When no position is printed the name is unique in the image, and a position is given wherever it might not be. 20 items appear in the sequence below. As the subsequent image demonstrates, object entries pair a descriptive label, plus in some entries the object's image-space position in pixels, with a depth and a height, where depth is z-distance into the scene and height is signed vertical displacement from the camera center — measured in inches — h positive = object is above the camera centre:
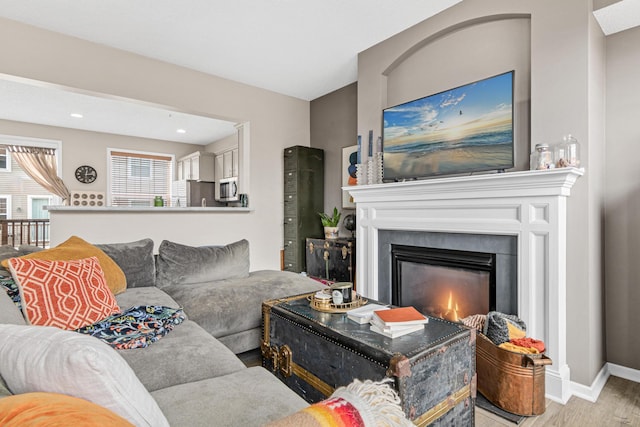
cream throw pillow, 24.2 -11.9
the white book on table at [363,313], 62.7 -19.9
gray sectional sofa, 27.7 -23.1
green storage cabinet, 173.9 +7.2
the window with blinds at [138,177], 260.8 +30.5
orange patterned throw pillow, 62.9 -16.2
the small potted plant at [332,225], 162.2 -6.0
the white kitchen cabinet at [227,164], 255.9 +39.6
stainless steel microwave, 242.2 +17.9
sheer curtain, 227.9 +34.1
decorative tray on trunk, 68.8 -19.8
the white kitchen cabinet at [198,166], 274.2 +40.3
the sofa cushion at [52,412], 18.8 -11.9
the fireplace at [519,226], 78.2 -3.8
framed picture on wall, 158.6 +21.0
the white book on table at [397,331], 56.0 -20.4
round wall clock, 237.1 +28.8
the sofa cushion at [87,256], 81.2 -10.6
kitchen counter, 121.4 +1.9
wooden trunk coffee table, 49.1 -24.6
